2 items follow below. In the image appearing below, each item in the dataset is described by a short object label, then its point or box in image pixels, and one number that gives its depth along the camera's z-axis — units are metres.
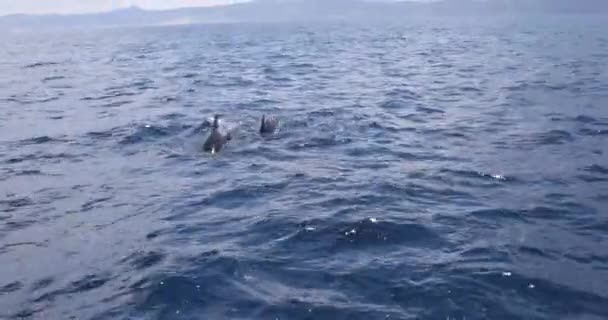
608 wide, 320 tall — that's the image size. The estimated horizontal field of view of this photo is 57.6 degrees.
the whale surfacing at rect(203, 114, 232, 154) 18.34
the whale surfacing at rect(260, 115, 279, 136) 20.39
